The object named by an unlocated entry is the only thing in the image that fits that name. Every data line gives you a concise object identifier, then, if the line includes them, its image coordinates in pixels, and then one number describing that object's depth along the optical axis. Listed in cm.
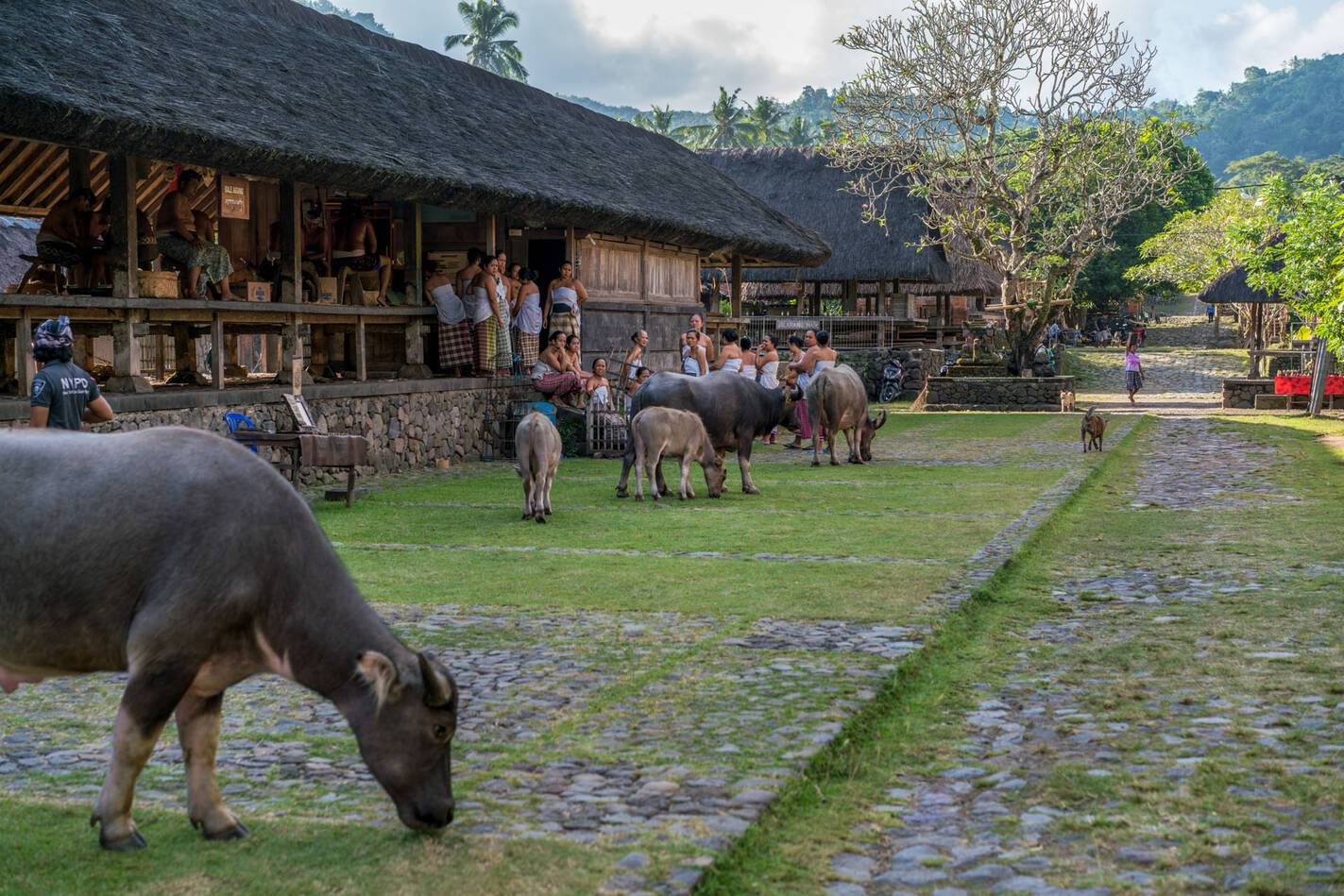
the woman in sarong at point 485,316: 1762
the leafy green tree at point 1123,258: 5662
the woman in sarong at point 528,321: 1866
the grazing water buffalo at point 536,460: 1157
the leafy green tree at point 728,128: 8481
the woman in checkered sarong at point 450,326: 1769
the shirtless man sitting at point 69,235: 1330
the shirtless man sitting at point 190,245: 1389
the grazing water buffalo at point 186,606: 402
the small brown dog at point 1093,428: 1867
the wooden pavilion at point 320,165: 1187
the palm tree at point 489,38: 7588
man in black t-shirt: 777
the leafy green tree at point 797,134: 9138
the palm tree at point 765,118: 8519
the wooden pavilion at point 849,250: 3625
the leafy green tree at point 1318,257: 2097
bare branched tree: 2808
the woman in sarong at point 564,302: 1911
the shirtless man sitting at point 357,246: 1728
